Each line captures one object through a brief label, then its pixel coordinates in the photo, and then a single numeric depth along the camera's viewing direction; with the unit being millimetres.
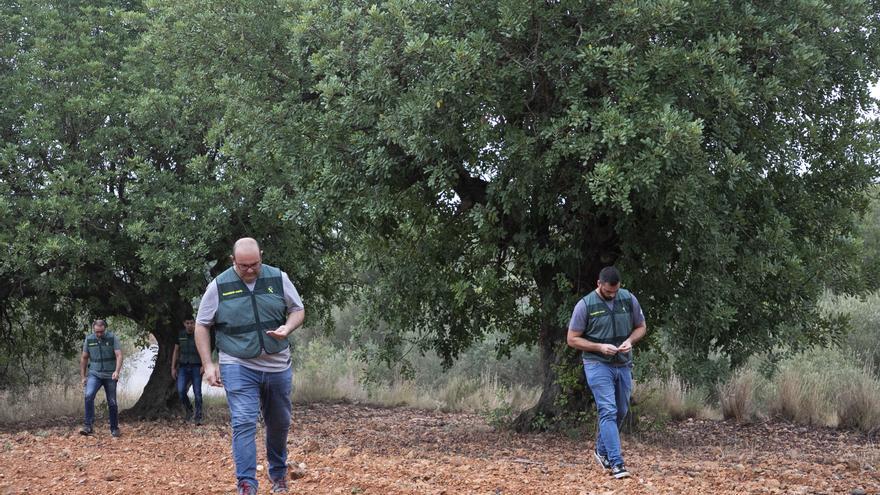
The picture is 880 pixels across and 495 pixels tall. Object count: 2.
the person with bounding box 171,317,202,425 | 16641
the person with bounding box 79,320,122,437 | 14281
